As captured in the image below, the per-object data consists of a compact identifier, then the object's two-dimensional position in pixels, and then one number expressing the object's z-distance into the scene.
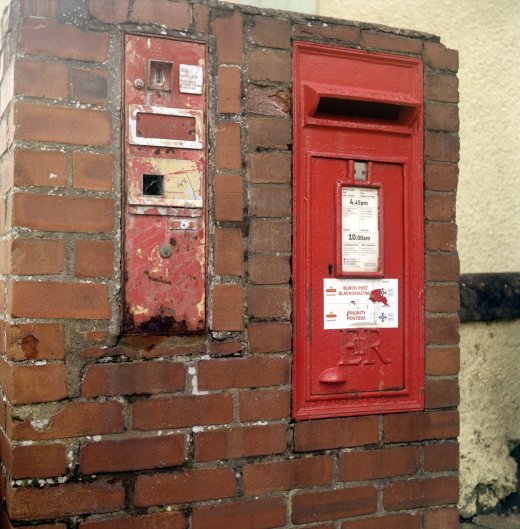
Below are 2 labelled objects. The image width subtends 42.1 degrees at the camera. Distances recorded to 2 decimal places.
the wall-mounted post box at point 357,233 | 1.85
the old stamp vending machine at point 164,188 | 1.68
